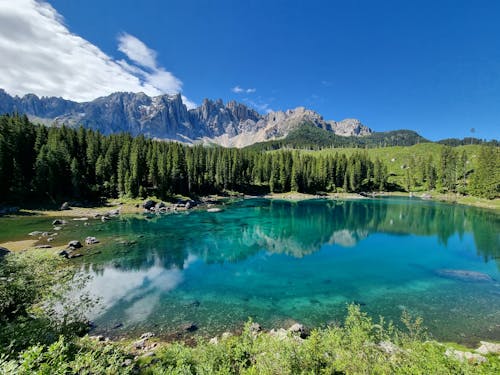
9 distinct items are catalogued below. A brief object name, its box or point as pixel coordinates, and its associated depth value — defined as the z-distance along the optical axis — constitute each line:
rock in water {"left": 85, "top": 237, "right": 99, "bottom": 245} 42.42
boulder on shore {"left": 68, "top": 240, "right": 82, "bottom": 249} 39.07
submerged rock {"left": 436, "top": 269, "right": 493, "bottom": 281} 33.22
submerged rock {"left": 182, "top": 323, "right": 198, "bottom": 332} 21.17
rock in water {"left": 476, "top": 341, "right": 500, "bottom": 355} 16.16
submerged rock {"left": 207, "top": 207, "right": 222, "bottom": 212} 83.62
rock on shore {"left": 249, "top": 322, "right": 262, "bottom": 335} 20.14
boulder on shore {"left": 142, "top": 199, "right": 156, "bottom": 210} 81.75
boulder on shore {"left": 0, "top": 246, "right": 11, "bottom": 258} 27.98
